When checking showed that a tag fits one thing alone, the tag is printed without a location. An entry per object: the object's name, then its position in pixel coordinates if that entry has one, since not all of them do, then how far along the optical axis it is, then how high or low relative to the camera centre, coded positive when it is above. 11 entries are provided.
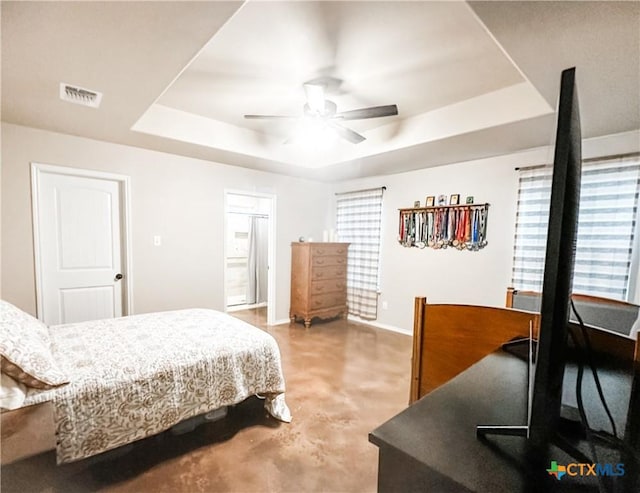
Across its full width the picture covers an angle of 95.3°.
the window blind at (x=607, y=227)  2.47 +0.09
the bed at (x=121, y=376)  1.40 -0.84
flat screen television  0.52 -0.07
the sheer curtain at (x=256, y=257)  5.52 -0.56
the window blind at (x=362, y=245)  4.50 -0.23
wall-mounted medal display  3.45 +0.07
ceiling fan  2.19 +0.96
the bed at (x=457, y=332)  1.63 -0.61
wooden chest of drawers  4.33 -0.78
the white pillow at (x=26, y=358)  1.33 -0.65
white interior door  2.84 -0.25
